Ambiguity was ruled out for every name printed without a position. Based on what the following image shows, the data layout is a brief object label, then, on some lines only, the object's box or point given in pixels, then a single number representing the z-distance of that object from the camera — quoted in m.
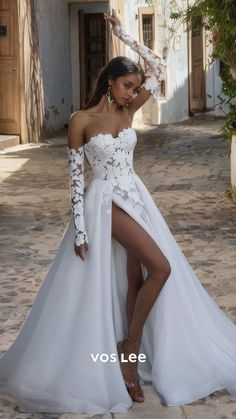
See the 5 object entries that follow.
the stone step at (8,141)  14.89
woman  3.99
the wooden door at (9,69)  15.30
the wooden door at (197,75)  22.12
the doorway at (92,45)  20.03
